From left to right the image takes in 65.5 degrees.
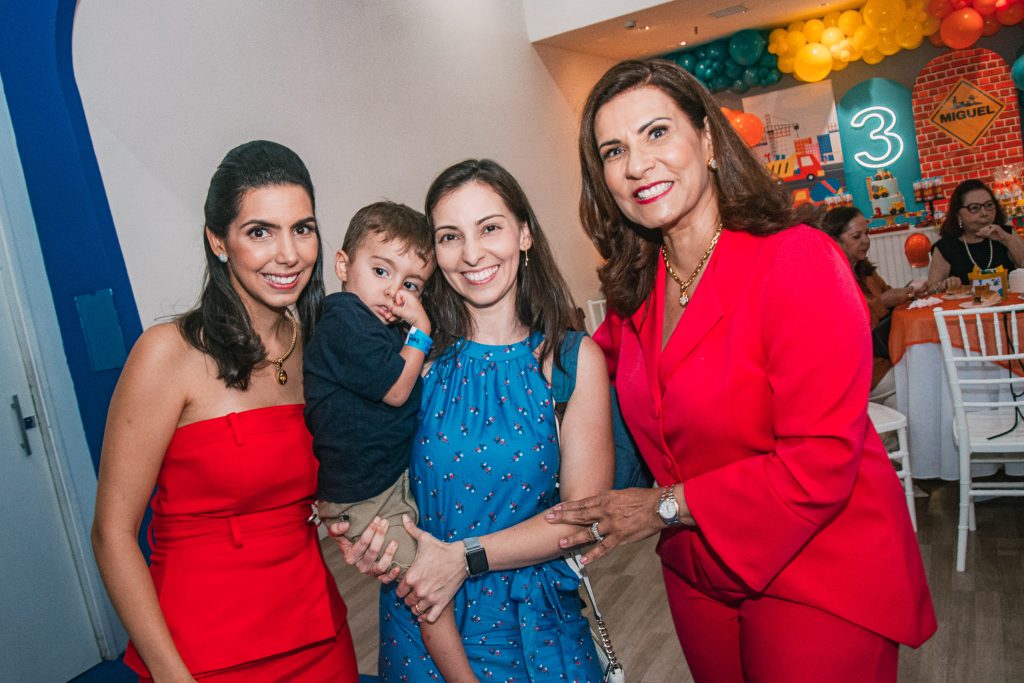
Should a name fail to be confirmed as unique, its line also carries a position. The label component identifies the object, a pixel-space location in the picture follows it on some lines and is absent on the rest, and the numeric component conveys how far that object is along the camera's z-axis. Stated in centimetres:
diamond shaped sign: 944
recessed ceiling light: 893
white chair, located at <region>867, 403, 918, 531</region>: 384
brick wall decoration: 935
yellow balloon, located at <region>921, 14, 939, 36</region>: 860
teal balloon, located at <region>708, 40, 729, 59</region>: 1030
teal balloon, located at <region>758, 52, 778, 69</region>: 1012
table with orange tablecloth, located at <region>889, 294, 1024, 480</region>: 423
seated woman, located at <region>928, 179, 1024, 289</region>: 530
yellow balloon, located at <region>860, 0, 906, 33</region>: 872
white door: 341
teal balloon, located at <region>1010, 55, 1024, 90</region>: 830
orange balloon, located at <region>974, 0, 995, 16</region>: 822
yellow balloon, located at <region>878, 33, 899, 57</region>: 896
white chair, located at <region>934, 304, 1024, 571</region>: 357
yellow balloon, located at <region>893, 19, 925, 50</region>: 877
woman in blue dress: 162
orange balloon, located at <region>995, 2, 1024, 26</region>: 832
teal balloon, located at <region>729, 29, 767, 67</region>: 992
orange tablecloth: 424
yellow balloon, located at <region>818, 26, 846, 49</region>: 938
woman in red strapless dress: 164
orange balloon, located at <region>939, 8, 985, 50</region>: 829
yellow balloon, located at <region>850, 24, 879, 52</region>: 907
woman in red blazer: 140
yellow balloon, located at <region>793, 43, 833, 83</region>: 947
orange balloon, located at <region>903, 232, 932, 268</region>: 876
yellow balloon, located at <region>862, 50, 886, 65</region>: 938
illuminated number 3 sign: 1006
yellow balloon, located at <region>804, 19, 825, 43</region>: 959
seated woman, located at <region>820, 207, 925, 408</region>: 466
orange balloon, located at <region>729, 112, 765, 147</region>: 983
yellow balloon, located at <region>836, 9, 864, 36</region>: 921
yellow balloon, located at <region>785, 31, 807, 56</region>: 967
